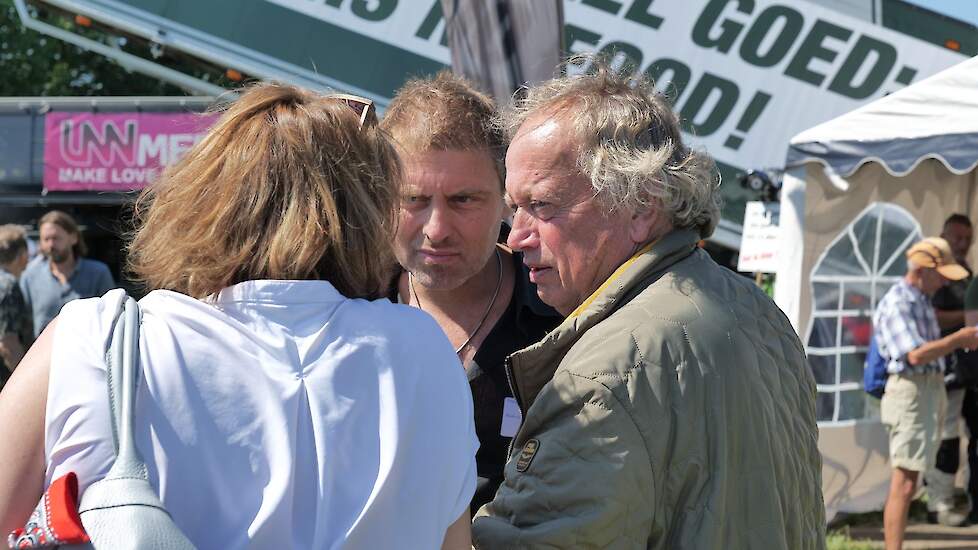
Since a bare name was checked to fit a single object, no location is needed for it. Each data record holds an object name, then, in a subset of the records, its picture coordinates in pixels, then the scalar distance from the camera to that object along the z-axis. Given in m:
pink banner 9.07
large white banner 9.16
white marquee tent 6.00
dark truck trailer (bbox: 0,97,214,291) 9.08
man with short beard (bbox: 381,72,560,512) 2.23
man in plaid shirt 6.04
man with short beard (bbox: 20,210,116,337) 7.18
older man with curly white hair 1.48
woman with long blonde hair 1.14
